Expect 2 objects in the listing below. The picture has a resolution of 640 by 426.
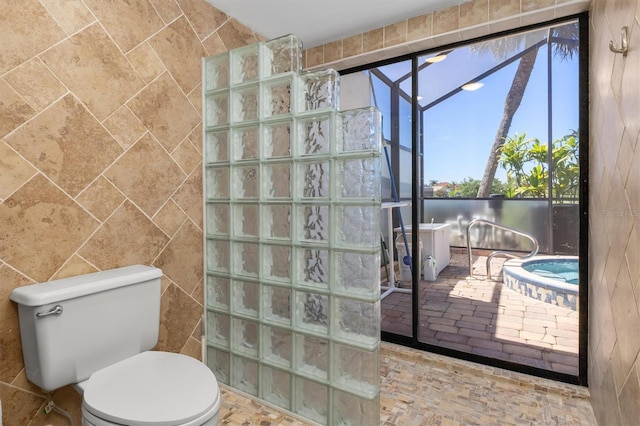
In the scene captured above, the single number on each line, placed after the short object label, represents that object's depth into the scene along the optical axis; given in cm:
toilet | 106
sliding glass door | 187
